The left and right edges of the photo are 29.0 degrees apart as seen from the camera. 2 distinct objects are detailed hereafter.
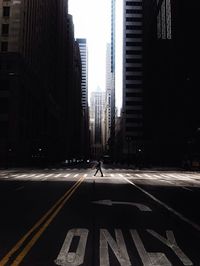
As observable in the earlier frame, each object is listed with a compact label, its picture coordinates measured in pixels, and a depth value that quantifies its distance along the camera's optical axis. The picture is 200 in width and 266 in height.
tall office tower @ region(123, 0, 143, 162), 126.12
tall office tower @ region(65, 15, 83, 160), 175.12
